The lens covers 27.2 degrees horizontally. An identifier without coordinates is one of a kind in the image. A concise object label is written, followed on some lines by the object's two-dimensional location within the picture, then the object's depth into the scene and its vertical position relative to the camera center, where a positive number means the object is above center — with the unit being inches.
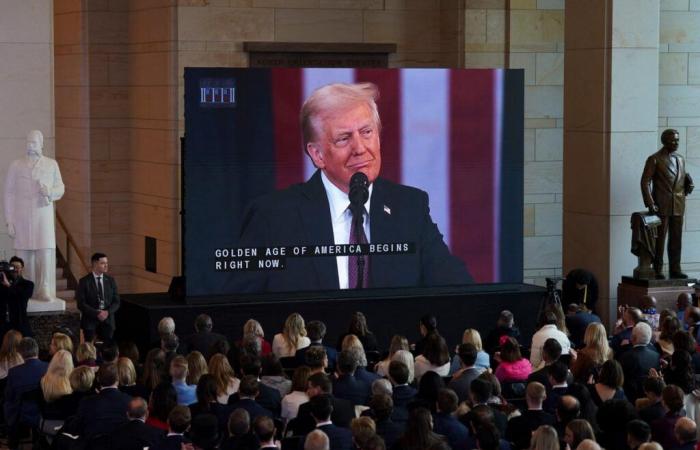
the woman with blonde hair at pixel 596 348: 511.2 -55.4
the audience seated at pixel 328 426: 411.8 -66.6
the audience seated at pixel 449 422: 418.9 -66.1
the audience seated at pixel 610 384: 467.5 -60.8
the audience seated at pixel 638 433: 384.5 -62.7
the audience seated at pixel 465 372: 488.1 -60.3
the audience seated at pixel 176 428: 400.5 -65.3
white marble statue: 722.2 -8.5
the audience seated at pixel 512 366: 517.7 -61.3
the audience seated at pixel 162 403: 433.4 -62.9
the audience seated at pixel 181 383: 479.9 -63.4
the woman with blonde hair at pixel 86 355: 525.0 -59.2
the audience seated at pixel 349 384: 484.7 -63.8
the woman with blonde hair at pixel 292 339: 581.0 -58.2
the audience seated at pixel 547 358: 490.2 -55.7
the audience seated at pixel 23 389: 506.3 -69.5
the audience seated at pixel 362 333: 595.8 -56.9
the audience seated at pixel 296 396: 468.8 -65.7
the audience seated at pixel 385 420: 423.2 -66.3
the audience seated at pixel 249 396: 437.4 -62.0
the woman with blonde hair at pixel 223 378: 478.0 -61.1
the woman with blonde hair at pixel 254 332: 560.2 -54.1
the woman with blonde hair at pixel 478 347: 530.2 -55.7
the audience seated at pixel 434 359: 527.5 -59.8
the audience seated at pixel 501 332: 607.2 -57.5
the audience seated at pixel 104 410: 442.9 -67.0
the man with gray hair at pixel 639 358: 519.2 -58.2
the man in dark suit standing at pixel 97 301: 677.8 -50.9
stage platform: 701.9 -58.2
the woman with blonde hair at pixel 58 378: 486.0 -62.7
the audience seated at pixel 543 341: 567.8 -56.9
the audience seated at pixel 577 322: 640.4 -55.5
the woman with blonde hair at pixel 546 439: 372.5 -62.6
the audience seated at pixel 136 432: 407.5 -67.8
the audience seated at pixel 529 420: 422.3 -65.8
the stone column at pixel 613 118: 787.4 +43.3
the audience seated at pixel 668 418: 420.2 -64.9
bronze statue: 757.9 +4.0
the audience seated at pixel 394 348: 529.7 -56.4
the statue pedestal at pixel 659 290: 760.3 -49.0
